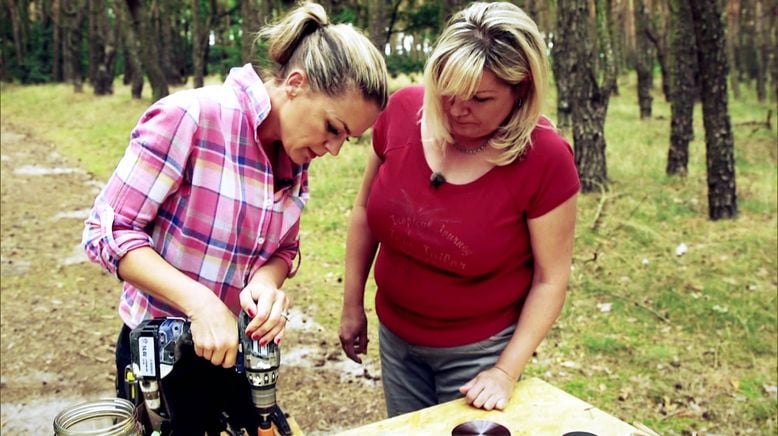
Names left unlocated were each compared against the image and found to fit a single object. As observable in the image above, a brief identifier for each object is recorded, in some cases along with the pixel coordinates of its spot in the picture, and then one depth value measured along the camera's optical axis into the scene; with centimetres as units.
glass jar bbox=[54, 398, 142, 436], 144
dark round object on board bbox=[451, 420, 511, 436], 195
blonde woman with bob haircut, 218
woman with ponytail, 174
